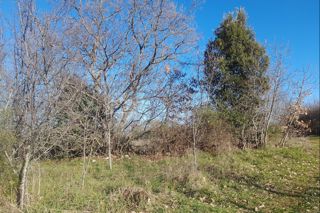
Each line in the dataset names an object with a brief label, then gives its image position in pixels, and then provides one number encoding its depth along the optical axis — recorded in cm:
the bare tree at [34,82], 412
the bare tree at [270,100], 1205
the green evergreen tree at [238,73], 1143
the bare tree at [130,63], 977
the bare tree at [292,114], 1245
